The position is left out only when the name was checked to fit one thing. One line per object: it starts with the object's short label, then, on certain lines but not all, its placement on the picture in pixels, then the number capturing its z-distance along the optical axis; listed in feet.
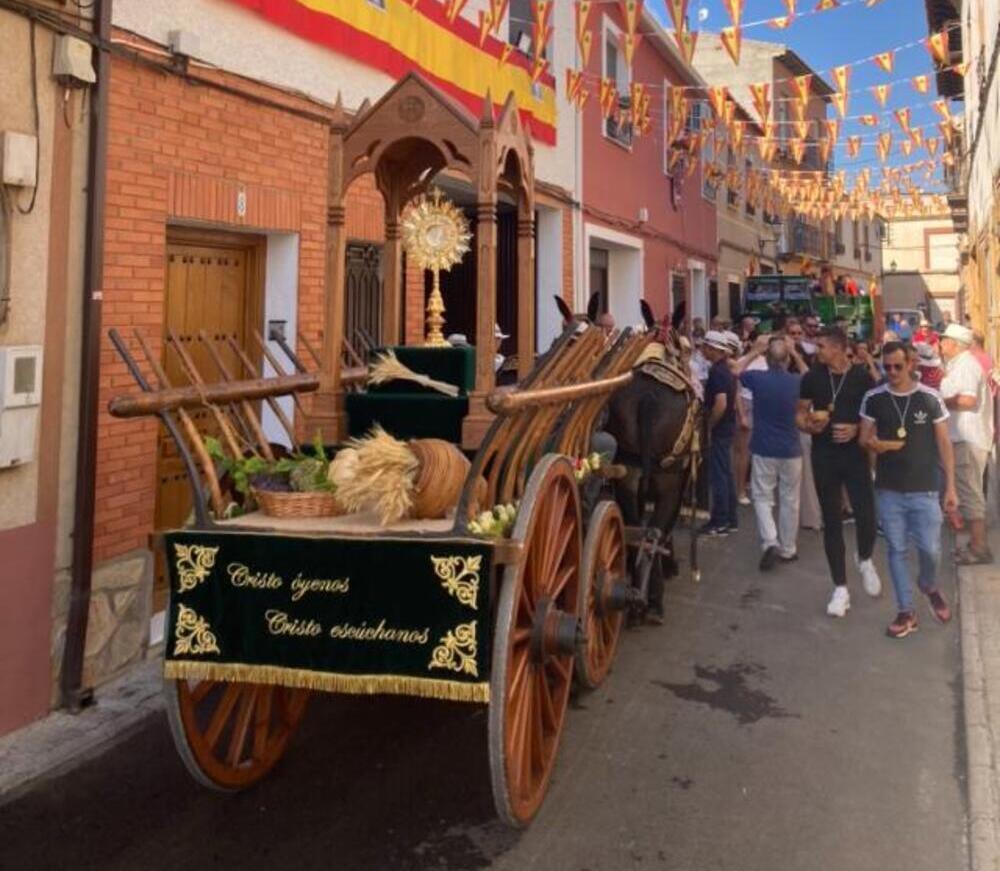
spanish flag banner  22.08
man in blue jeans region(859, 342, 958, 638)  18.72
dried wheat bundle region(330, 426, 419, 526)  10.69
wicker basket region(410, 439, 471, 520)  10.87
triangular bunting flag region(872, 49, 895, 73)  32.96
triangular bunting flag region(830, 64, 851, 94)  34.11
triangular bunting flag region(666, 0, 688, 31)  25.53
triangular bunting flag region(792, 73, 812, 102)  36.94
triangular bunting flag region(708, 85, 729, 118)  45.62
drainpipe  15.67
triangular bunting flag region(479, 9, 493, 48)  28.47
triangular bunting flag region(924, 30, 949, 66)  34.11
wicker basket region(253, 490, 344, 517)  11.38
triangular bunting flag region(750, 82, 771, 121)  36.83
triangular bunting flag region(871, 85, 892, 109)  36.55
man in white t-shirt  24.26
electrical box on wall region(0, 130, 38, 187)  14.11
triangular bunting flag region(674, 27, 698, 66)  26.54
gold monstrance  16.15
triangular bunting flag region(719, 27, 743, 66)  26.89
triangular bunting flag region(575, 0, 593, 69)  29.89
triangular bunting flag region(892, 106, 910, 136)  41.75
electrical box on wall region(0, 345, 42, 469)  14.17
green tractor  71.07
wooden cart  10.26
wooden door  19.20
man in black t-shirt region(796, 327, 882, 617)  20.59
